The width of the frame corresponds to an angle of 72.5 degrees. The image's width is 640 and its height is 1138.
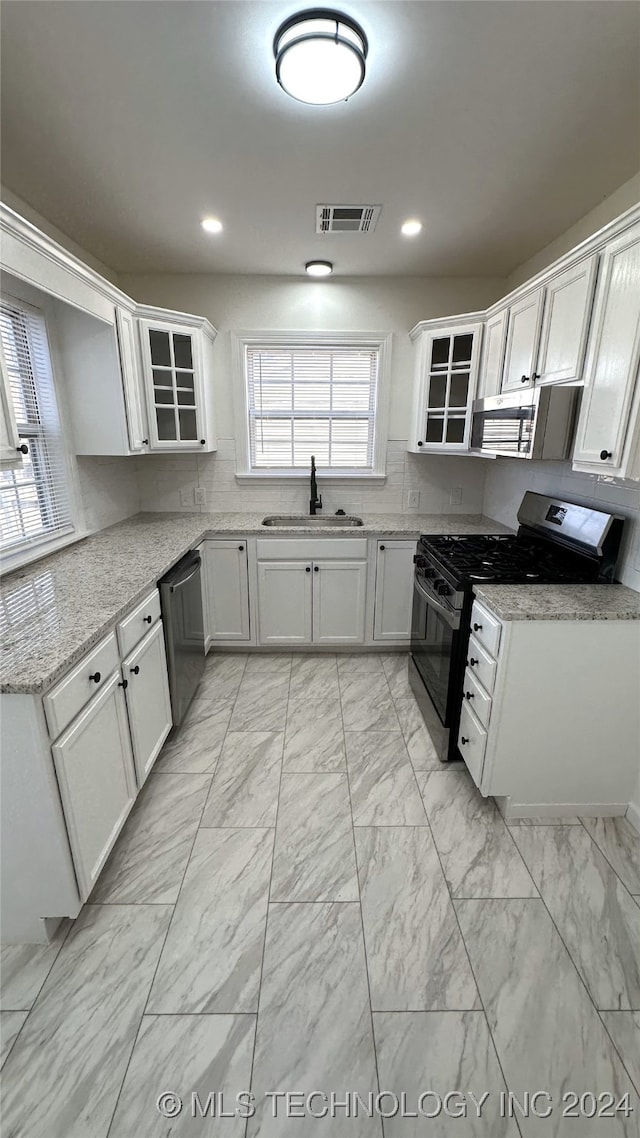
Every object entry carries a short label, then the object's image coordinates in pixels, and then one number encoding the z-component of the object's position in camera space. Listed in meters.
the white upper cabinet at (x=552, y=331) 1.79
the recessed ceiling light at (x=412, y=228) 2.38
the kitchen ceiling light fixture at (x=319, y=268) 2.88
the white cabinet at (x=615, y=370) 1.53
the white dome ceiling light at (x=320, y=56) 1.23
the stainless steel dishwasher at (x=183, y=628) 2.13
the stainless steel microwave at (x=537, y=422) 1.89
